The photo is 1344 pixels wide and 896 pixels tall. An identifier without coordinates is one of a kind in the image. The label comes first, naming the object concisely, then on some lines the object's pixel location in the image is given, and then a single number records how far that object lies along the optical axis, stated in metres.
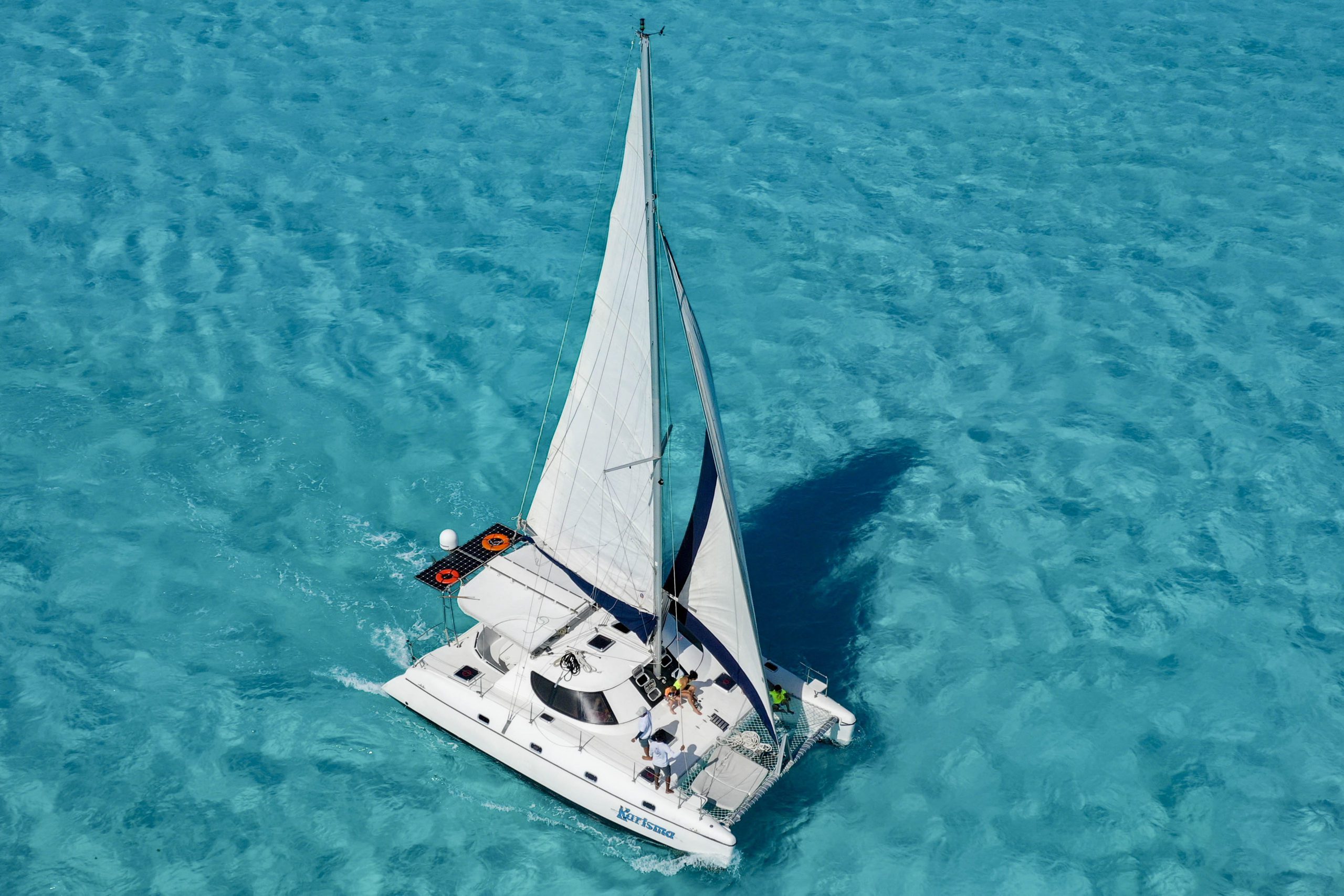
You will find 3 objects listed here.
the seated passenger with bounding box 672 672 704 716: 25.53
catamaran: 23.30
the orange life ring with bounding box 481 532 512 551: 28.00
